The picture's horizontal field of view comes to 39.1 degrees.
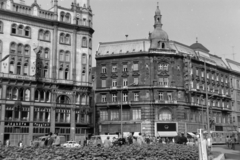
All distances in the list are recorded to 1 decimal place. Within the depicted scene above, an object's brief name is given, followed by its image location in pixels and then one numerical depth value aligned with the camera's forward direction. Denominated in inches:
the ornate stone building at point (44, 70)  2147.5
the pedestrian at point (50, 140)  858.5
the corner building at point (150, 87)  2721.5
